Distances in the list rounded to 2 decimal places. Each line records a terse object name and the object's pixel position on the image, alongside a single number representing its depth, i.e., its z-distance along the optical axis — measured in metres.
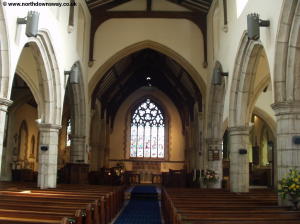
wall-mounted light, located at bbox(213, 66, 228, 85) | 12.21
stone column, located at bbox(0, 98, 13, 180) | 7.86
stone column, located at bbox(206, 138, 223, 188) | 15.07
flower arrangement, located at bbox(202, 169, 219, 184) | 14.58
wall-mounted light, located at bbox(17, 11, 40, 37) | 8.52
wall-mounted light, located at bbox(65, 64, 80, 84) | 12.73
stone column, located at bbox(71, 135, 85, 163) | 15.62
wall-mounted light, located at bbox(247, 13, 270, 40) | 8.59
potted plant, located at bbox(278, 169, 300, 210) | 6.80
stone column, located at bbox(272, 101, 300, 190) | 7.45
